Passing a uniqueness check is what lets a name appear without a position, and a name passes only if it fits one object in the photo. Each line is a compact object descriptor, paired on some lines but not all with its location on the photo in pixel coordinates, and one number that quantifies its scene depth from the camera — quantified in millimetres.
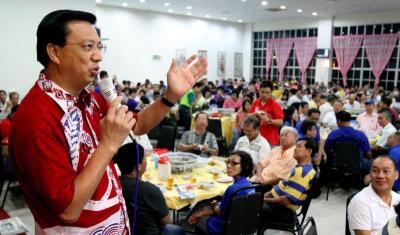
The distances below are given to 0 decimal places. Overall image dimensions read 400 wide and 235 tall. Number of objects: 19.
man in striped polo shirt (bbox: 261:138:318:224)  3289
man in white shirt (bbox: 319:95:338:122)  7437
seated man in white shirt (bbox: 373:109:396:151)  5660
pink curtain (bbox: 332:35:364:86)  15996
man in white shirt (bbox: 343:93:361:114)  9277
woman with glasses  2990
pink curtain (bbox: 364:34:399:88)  14766
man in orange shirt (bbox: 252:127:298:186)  4043
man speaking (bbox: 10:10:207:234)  864
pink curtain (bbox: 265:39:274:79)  19730
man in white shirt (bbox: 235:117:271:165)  4445
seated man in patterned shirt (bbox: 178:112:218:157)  4898
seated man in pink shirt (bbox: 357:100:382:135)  6746
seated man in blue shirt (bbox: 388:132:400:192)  3965
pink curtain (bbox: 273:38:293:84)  18844
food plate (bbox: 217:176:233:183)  3607
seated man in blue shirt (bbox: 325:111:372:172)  5160
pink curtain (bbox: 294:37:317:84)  17734
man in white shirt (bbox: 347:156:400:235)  2504
